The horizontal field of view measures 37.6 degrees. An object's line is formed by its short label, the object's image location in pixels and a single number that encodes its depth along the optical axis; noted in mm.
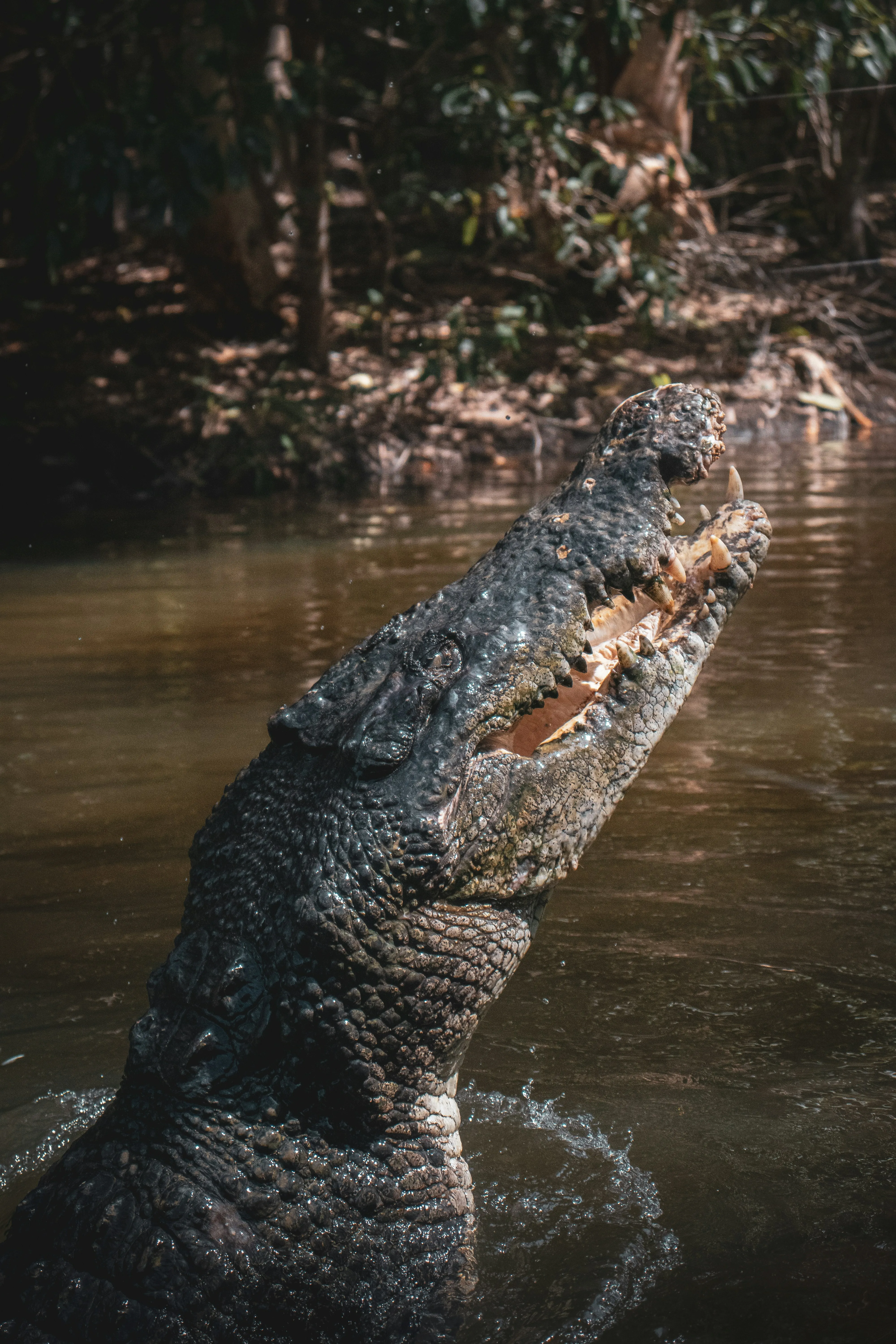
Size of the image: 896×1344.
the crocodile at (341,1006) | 2027
